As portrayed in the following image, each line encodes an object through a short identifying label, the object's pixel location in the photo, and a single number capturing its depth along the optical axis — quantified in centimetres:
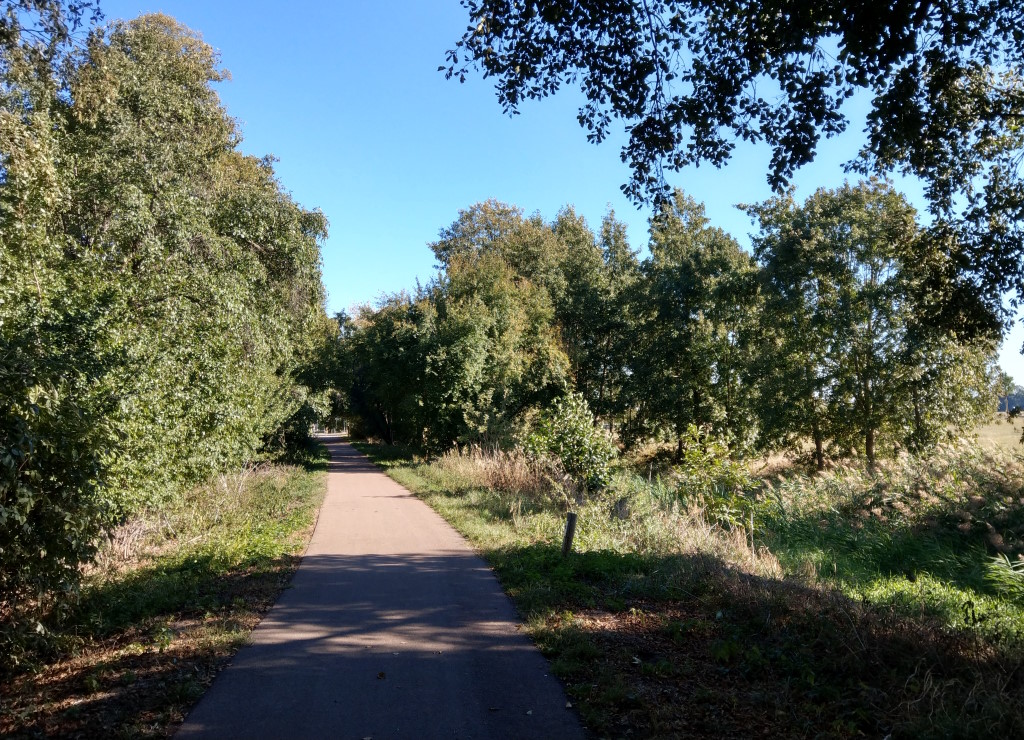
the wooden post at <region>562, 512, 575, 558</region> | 955
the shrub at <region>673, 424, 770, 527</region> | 1134
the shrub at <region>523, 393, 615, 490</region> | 1495
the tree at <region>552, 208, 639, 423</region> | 3488
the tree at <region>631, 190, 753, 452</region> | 3006
